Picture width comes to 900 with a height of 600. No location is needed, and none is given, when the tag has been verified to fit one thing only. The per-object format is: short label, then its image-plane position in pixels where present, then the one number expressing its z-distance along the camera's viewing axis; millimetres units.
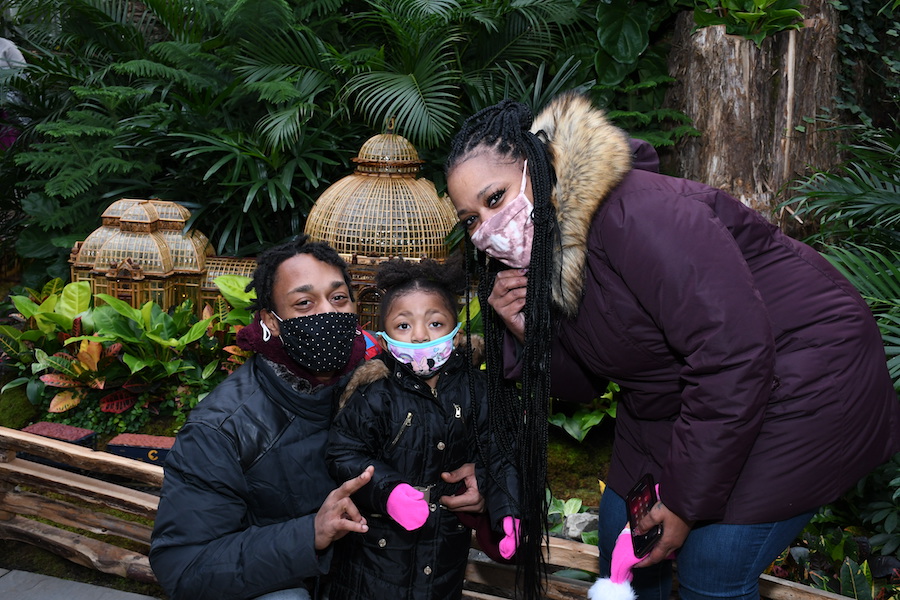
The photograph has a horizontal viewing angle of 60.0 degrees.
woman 1688
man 2184
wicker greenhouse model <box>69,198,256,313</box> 5332
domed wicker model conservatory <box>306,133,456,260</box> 4855
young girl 2354
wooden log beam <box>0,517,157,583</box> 3609
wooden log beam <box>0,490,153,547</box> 3701
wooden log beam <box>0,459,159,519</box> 3557
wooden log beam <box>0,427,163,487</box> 3441
